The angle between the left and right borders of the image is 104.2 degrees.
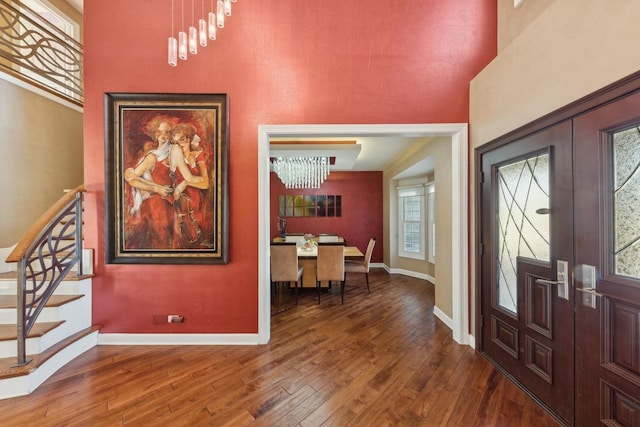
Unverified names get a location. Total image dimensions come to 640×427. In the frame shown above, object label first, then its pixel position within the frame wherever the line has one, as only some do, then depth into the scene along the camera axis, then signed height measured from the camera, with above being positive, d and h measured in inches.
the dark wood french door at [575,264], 52.1 -13.1
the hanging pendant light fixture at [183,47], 74.5 +50.6
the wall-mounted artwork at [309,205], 274.1 +8.9
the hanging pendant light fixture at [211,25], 73.5 +56.3
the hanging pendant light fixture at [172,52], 70.9 +46.6
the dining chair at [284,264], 150.9 -31.0
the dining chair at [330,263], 157.6 -31.8
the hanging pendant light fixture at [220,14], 69.9 +57.2
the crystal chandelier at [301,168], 194.9 +36.2
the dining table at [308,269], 170.6 -38.6
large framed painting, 100.8 +14.4
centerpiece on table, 184.1 -24.5
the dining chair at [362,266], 174.7 -37.8
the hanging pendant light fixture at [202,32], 76.4 +55.9
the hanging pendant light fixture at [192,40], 75.9 +52.9
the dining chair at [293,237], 234.5 -23.8
